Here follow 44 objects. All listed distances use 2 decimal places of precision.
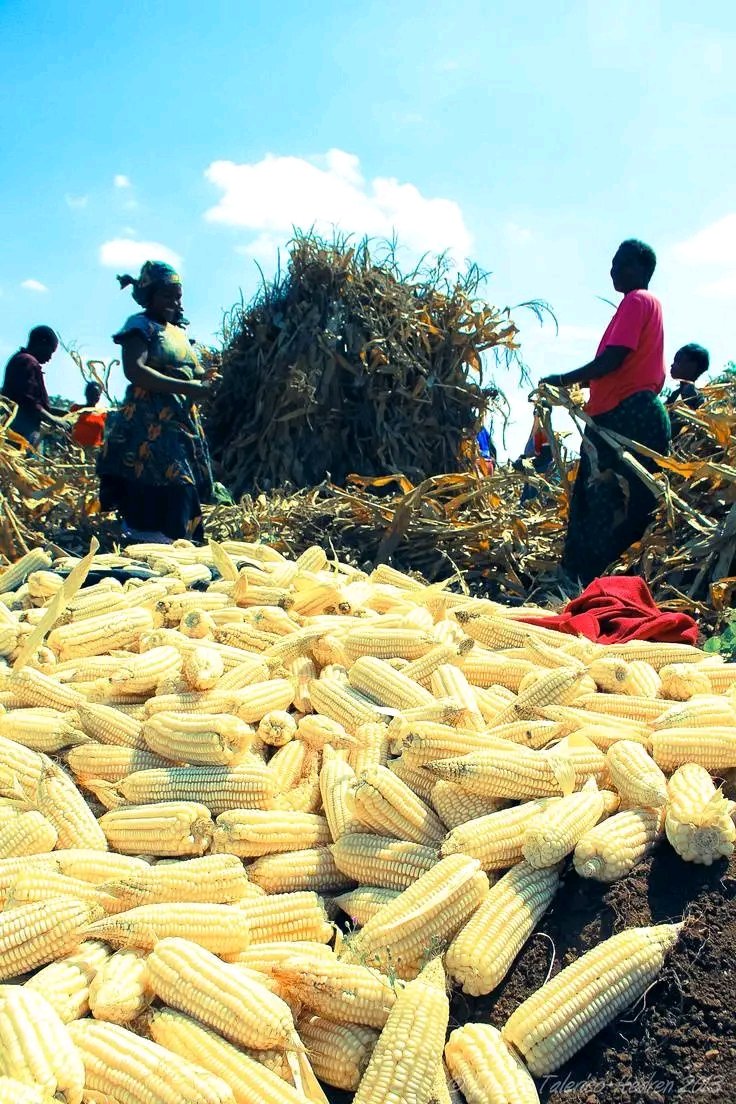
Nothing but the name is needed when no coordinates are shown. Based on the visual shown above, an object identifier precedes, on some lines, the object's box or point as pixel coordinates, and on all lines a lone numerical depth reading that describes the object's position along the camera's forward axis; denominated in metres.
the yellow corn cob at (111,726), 3.10
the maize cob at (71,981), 1.97
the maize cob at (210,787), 2.71
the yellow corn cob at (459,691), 3.07
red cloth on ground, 4.61
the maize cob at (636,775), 2.55
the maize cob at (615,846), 2.35
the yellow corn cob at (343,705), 3.15
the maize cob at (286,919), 2.27
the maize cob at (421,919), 2.14
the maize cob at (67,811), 2.63
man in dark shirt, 9.36
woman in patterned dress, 6.90
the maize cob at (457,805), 2.59
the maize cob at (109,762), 2.95
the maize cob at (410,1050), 1.74
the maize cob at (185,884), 2.30
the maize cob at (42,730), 3.17
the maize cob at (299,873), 2.47
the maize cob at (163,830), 2.53
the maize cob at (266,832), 2.51
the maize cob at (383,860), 2.41
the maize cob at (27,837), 2.56
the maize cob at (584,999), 1.95
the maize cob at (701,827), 2.38
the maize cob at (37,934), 2.10
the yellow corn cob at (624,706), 3.18
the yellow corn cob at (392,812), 2.56
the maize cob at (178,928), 2.13
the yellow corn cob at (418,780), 2.70
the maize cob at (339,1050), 1.93
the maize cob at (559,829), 2.35
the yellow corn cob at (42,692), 3.46
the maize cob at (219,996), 1.88
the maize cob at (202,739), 2.84
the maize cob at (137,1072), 1.72
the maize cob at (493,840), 2.38
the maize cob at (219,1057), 1.77
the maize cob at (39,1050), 1.70
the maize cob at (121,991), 1.96
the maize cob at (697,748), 2.74
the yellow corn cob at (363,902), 2.33
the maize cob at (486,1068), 1.82
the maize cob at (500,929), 2.10
